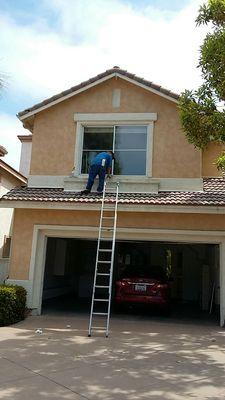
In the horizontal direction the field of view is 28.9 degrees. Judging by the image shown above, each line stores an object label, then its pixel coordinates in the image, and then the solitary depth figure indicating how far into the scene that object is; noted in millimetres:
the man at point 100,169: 12227
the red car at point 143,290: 12430
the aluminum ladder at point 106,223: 10848
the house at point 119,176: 11914
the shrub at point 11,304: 10359
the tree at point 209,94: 9398
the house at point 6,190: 15223
